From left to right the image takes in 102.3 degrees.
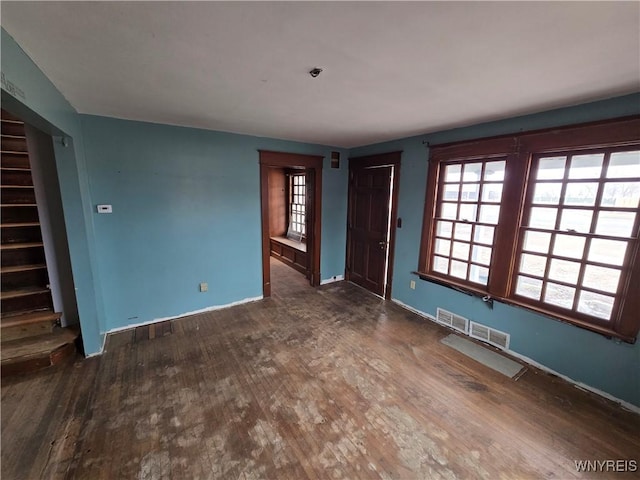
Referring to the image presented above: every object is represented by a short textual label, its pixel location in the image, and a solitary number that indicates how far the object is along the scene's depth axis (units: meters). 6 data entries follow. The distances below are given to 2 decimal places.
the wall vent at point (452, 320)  3.04
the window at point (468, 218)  2.78
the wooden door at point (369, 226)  3.96
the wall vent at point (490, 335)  2.72
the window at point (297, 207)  5.89
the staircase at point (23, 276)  2.38
